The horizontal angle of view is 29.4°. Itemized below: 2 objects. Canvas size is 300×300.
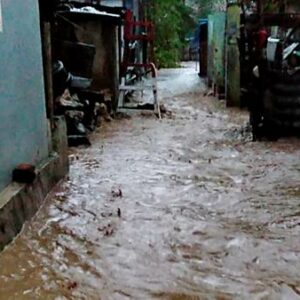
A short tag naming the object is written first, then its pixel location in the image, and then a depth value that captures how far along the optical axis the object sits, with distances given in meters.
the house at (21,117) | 3.68
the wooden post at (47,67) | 5.09
